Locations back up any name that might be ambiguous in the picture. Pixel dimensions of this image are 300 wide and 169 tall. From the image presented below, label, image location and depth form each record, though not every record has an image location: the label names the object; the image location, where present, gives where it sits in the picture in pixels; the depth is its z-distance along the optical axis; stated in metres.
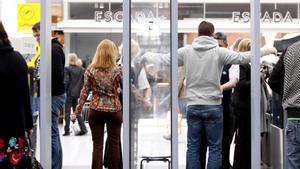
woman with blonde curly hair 10.27
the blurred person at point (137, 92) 8.92
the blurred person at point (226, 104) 10.72
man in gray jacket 9.13
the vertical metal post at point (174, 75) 8.41
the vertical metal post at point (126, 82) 8.45
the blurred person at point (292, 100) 7.88
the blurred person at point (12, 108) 7.18
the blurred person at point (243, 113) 10.40
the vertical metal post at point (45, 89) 8.55
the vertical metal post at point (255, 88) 8.55
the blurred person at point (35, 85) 10.75
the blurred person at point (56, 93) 10.19
